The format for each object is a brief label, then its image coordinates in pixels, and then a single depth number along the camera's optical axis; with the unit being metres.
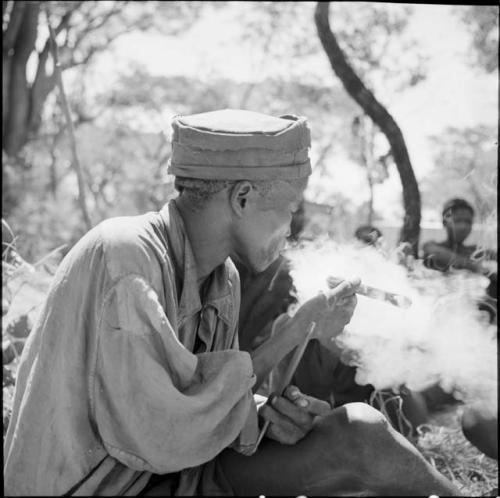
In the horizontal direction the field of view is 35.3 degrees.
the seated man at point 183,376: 1.99
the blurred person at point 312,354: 4.45
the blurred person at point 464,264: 4.31
